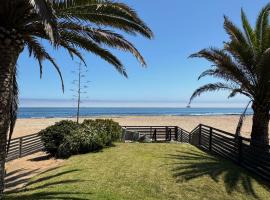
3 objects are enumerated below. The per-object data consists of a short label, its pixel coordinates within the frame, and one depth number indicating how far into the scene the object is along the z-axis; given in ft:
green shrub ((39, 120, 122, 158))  25.50
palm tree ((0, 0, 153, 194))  12.38
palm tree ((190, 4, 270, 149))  22.67
